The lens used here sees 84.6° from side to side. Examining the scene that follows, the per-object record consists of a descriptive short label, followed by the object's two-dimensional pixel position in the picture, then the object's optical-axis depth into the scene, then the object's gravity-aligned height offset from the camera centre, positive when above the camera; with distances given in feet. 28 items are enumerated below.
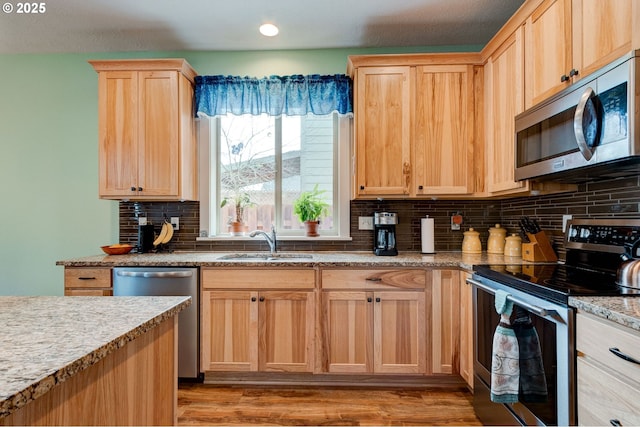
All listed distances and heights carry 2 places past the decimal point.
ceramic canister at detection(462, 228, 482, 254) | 8.89 -0.74
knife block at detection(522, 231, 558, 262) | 7.20 -0.73
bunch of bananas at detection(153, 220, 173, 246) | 9.51 -0.54
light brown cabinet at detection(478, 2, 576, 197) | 6.89 +2.29
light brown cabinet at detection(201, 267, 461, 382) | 7.67 -2.35
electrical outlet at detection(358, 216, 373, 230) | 9.69 -0.24
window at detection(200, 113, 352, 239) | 10.09 +1.33
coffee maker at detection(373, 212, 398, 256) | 8.71 -0.47
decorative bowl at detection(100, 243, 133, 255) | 9.04 -0.88
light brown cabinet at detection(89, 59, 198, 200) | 8.84 +2.19
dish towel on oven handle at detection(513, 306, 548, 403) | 4.66 -2.02
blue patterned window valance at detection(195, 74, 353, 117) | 9.53 +3.26
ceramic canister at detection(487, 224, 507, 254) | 8.66 -0.64
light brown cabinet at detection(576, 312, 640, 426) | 3.27 -1.62
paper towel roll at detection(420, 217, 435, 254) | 9.03 -0.56
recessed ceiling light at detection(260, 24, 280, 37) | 8.79 +4.70
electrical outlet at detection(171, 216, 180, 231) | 9.89 -0.20
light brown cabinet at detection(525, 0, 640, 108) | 4.53 +2.61
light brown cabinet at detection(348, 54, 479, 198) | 8.59 +2.17
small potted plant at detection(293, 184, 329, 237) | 9.60 +0.12
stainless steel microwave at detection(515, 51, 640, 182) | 4.16 +1.18
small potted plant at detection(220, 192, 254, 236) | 9.89 +0.19
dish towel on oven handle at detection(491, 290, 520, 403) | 4.97 -2.15
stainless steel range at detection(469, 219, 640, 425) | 4.21 -1.22
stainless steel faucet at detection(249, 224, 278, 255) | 9.26 -0.61
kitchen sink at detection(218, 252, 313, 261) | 9.07 -1.09
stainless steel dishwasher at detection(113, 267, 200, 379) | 7.89 -1.71
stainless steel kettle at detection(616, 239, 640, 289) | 4.44 -0.74
